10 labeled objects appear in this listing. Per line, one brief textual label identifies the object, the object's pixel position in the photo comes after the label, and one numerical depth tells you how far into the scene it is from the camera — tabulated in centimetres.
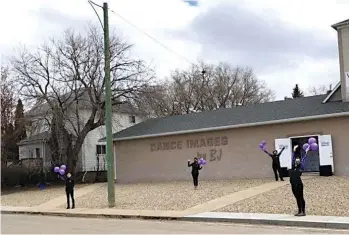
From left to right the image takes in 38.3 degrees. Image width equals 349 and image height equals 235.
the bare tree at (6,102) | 3569
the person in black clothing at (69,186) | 2089
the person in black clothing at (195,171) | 2378
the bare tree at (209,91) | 5656
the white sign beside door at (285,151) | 2548
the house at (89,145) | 3725
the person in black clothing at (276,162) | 2323
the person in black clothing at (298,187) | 1438
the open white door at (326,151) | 2406
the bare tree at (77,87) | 3400
